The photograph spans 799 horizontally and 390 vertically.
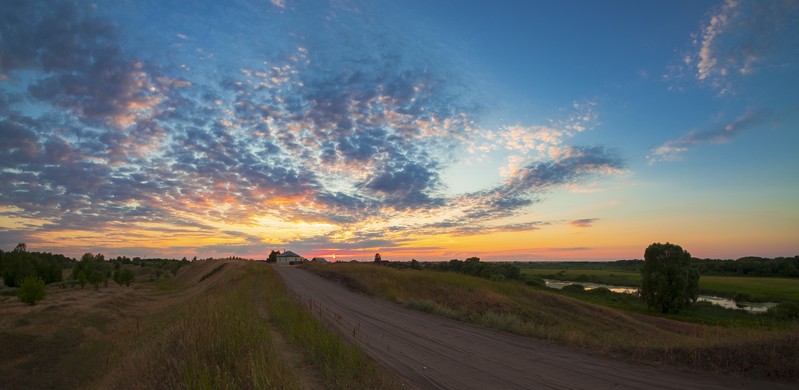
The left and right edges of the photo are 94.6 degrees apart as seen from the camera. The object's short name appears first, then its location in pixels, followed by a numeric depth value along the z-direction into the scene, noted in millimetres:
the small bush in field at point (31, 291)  39312
